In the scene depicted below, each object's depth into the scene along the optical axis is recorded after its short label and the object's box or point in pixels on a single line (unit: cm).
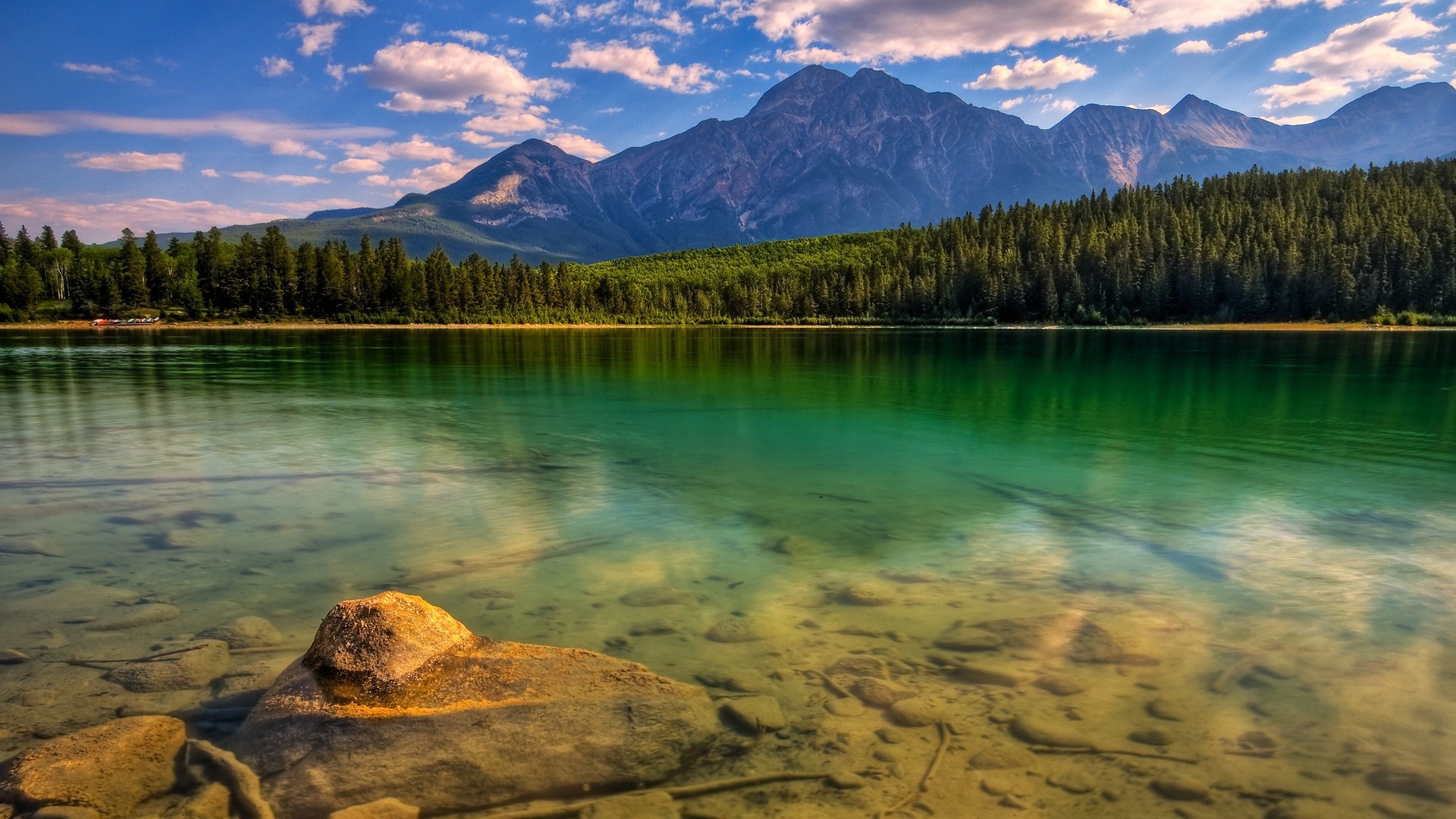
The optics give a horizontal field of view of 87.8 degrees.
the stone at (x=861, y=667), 828
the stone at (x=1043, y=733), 690
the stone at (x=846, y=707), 739
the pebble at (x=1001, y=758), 656
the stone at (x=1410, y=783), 624
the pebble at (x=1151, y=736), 698
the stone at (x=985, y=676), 807
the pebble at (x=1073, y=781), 627
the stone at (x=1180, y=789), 618
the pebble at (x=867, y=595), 1055
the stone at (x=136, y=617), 948
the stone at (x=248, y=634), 893
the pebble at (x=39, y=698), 738
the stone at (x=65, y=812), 543
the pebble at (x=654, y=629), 945
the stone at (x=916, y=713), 723
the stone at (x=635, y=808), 581
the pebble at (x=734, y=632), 928
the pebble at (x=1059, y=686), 787
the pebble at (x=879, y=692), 763
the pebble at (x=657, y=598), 1054
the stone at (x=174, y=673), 777
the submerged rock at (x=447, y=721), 602
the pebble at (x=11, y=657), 832
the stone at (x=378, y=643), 720
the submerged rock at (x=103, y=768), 564
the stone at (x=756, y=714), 711
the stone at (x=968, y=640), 900
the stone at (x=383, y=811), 559
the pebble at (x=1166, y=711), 743
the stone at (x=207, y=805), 567
